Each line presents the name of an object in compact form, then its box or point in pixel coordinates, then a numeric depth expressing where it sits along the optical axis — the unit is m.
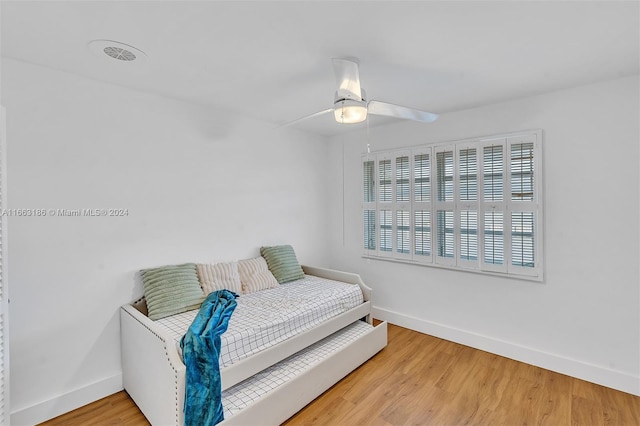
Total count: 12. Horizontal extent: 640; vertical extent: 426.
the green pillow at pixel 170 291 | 2.34
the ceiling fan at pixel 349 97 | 2.01
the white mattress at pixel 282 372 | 1.88
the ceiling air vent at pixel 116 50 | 1.79
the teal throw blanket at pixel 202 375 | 1.62
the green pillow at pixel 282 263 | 3.36
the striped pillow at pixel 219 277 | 2.71
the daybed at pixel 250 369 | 1.75
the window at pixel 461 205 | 2.78
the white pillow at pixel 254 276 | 3.03
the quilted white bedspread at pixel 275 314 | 2.03
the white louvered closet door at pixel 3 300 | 1.73
